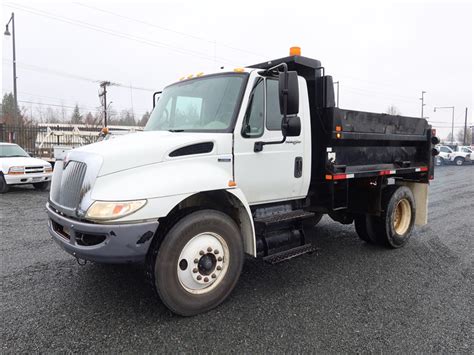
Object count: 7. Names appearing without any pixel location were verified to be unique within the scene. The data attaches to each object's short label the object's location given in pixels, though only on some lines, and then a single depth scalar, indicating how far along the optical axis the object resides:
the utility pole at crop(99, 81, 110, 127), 41.62
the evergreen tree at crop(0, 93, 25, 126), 30.62
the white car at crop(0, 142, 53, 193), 11.30
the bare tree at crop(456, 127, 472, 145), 87.51
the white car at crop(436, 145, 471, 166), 31.95
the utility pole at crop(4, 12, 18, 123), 18.66
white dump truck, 3.12
